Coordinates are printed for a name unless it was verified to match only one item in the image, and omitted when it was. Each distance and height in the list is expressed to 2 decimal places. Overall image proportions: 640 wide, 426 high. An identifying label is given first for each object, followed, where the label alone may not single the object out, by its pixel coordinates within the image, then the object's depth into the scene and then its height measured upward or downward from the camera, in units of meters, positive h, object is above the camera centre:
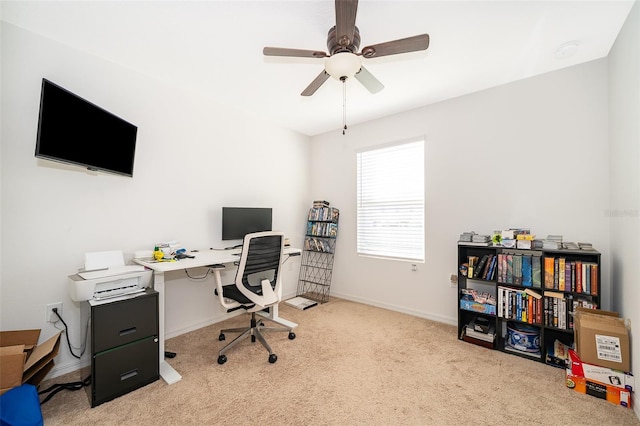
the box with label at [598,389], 1.73 -1.09
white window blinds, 3.34 +0.31
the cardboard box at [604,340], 1.80 -0.77
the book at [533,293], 2.30 -0.58
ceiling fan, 1.52 +1.09
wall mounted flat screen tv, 1.69 +0.60
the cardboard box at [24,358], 1.45 -0.87
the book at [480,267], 2.59 -0.40
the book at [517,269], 2.38 -0.38
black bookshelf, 2.16 -0.58
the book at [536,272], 2.30 -0.38
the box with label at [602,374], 1.75 -0.99
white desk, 2.04 -0.41
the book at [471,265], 2.63 -0.39
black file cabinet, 1.75 -0.91
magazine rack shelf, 4.02 -0.51
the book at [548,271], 2.24 -0.37
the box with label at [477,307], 2.51 -0.78
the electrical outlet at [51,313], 2.03 -0.76
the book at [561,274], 2.20 -0.38
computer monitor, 3.10 -0.01
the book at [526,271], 2.35 -0.39
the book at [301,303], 3.59 -1.15
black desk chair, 2.27 -0.55
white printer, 1.77 -0.44
